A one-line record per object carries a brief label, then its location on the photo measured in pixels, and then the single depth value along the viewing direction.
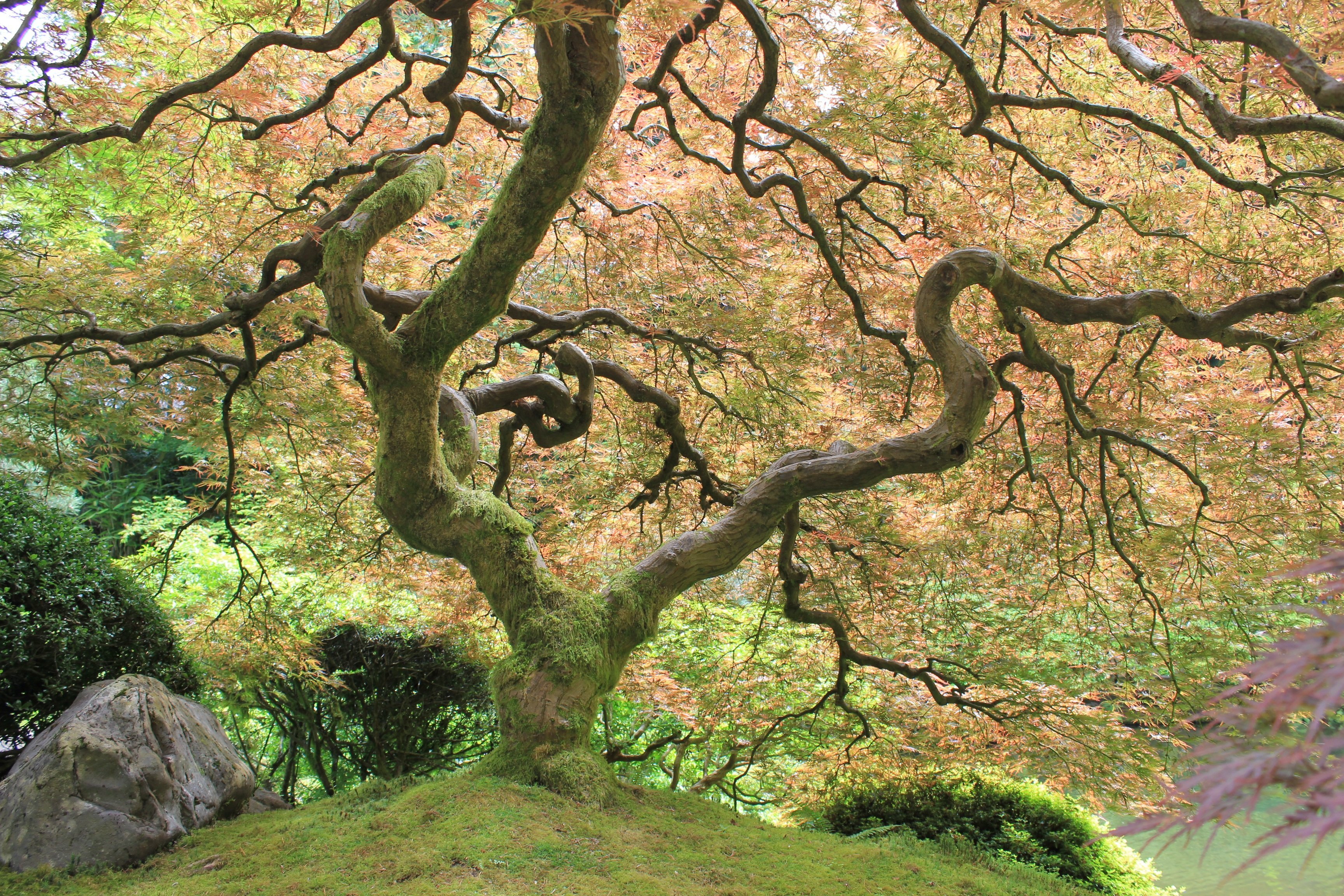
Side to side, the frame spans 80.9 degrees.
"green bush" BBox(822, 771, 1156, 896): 4.23
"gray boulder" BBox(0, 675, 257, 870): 2.67
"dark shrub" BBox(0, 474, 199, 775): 3.17
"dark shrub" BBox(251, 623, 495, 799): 5.32
